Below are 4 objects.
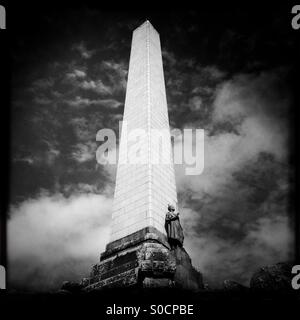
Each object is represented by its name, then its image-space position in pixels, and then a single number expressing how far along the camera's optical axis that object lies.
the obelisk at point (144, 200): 7.50
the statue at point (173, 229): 8.69
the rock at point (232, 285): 6.38
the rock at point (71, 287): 7.92
